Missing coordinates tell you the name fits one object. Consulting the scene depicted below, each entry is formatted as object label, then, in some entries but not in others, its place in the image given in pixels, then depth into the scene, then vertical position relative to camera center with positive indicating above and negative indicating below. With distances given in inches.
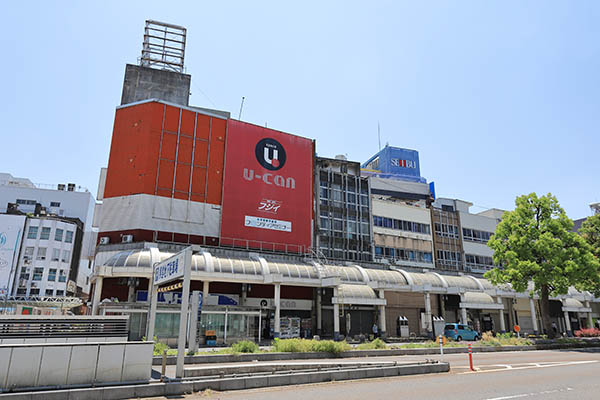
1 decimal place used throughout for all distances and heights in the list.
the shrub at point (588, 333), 1782.6 -64.1
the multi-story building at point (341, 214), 1935.3 +477.7
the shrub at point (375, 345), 956.0 -68.3
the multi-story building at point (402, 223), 2094.0 +474.9
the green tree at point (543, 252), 1228.5 +193.2
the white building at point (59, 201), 2970.0 +795.2
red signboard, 1701.5 +521.0
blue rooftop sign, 3164.4 +1159.0
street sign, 521.7 +58.9
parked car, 1412.4 -52.3
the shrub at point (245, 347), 815.4 -63.7
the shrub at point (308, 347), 851.4 -64.1
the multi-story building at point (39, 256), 2576.3 +355.7
